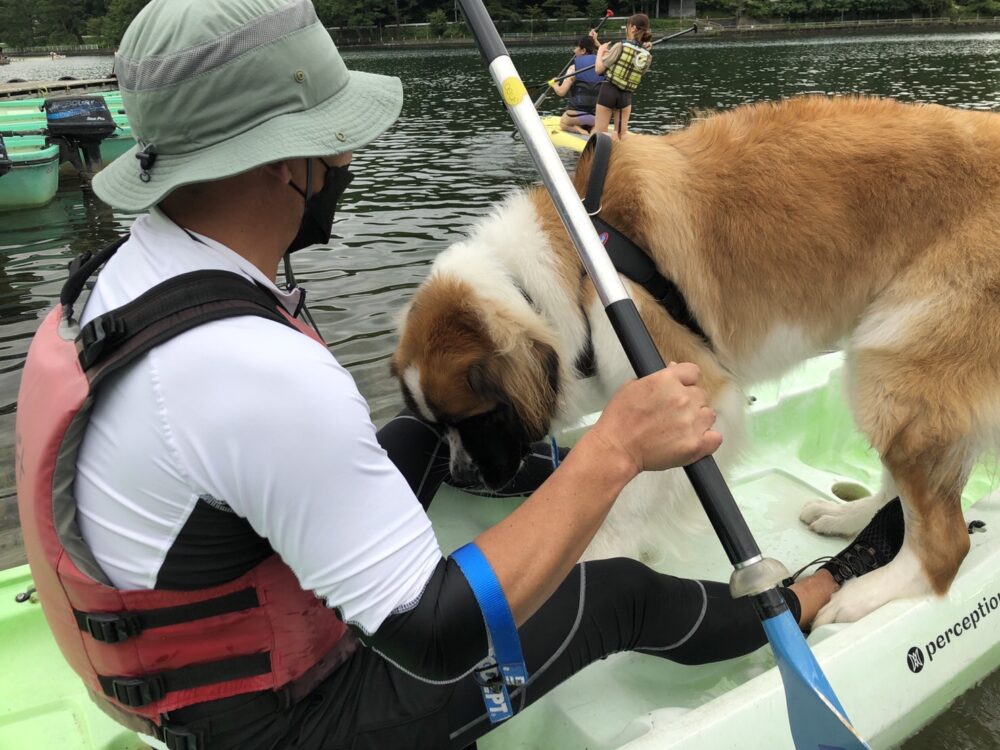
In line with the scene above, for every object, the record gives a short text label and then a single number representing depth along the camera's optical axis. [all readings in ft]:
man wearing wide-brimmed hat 4.28
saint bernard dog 8.66
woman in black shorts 40.32
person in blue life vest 47.44
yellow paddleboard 38.93
